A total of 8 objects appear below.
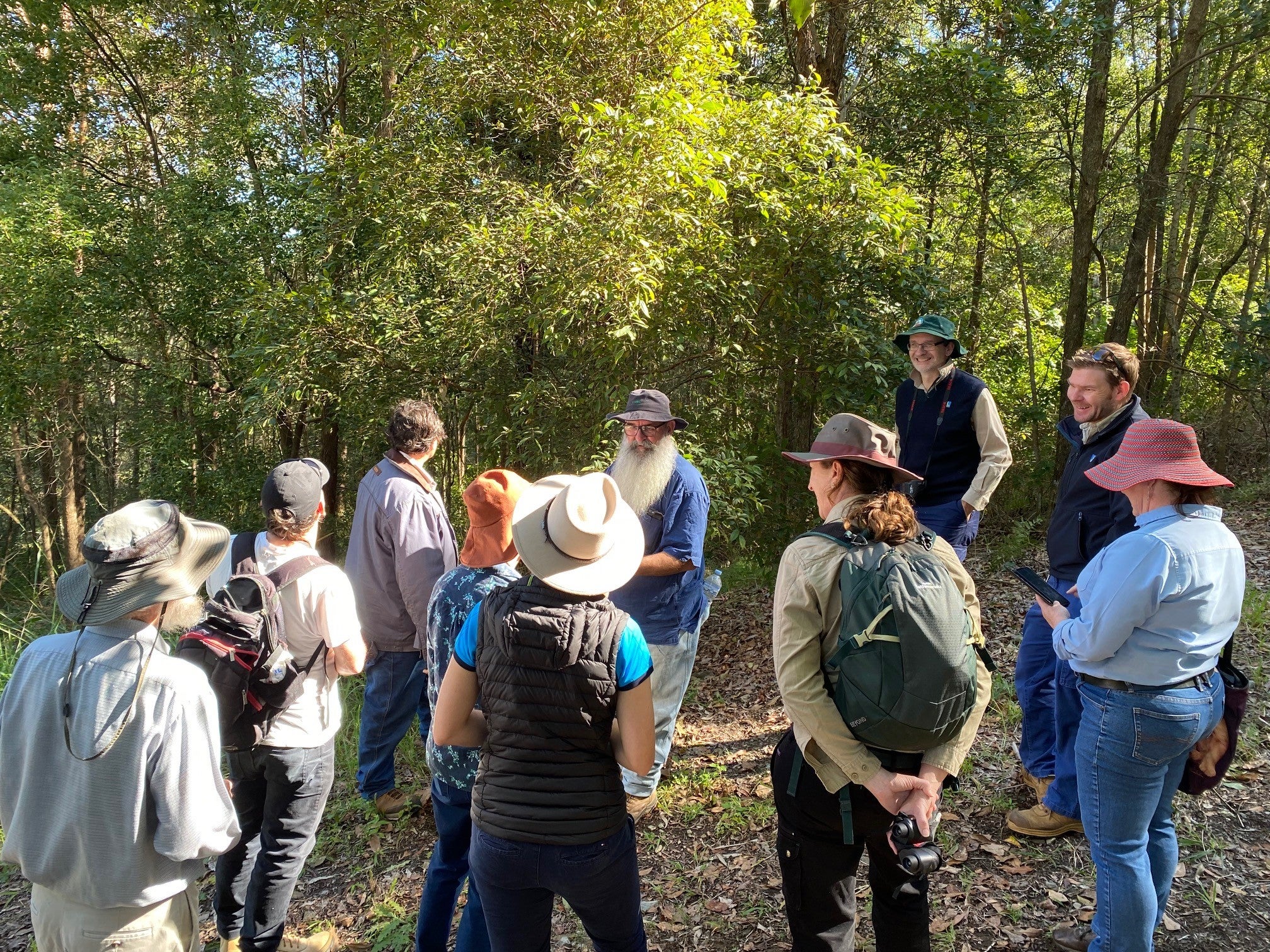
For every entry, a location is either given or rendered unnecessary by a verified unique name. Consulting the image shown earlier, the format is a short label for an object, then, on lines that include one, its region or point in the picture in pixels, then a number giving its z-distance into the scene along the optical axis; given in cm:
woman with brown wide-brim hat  224
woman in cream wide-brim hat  208
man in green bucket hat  416
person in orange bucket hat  258
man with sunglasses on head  339
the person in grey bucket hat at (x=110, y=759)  196
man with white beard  383
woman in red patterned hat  246
